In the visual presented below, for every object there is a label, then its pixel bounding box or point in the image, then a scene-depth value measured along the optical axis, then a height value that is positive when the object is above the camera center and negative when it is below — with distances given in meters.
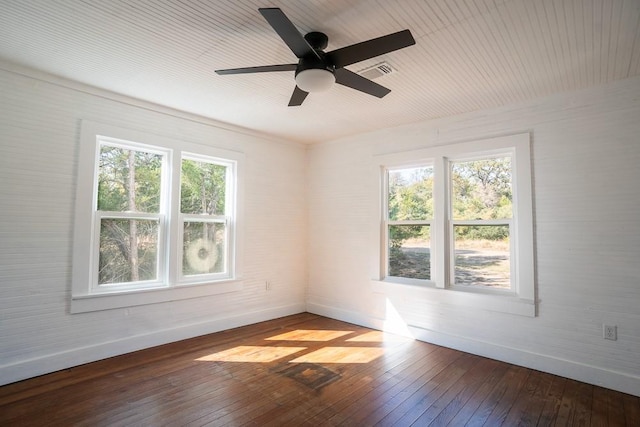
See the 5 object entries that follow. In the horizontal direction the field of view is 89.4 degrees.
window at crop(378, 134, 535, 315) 3.38 +0.15
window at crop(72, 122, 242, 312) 3.27 +0.11
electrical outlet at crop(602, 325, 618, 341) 2.85 -0.89
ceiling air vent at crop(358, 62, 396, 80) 2.69 +1.38
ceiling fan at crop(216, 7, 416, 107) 1.79 +1.10
